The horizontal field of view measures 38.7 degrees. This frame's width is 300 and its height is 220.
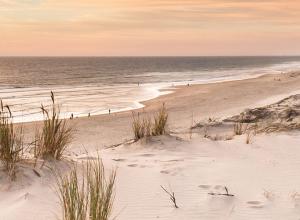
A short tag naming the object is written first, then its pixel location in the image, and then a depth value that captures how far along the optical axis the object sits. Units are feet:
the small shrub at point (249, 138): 22.95
